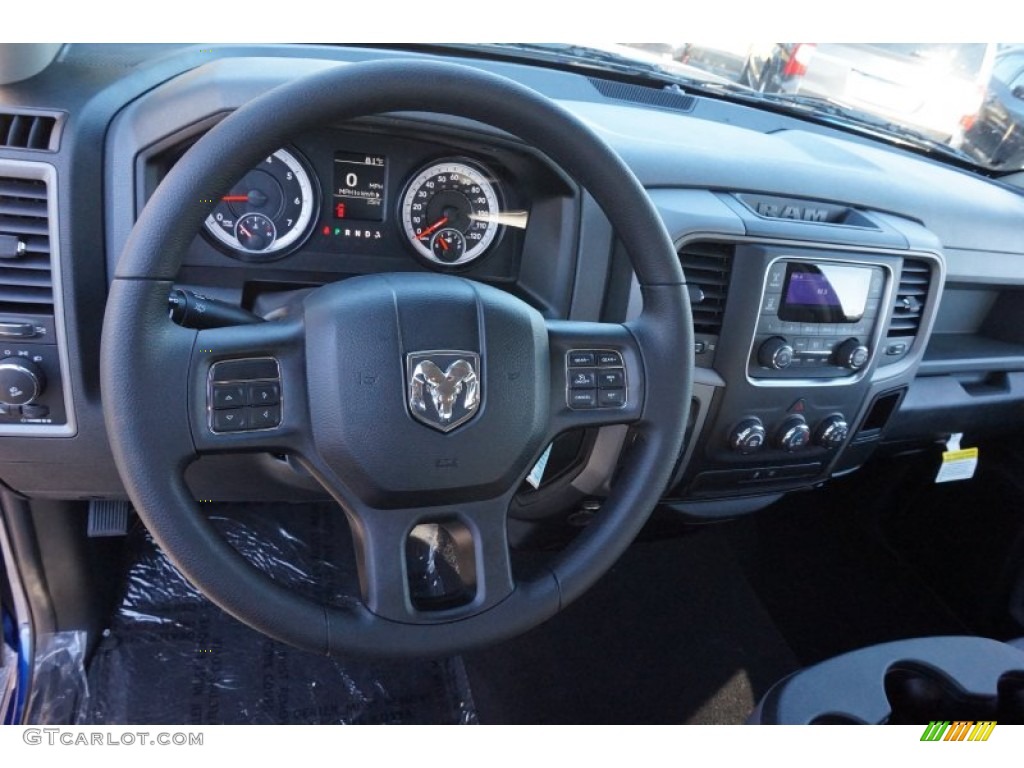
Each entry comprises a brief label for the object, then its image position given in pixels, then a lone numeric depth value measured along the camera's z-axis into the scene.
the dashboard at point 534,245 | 1.10
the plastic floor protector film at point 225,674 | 1.67
